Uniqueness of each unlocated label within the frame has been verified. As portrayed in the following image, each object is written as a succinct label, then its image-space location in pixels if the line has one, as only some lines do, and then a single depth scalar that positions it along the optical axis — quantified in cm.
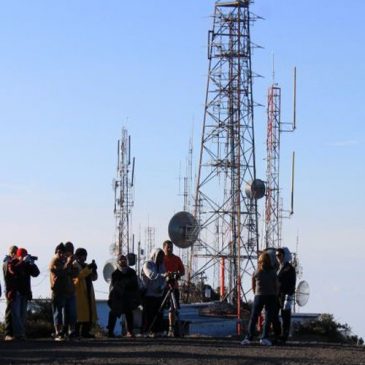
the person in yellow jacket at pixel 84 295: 2162
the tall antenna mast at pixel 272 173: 5366
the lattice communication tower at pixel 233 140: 4272
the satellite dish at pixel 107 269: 3288
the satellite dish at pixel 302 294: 3919
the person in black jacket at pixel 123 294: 2244
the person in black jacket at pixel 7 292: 2084
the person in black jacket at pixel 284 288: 2073
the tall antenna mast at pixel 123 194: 5700
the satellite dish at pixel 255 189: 4344
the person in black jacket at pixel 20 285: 2075
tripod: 2253
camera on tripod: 2233
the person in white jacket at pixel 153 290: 2247
